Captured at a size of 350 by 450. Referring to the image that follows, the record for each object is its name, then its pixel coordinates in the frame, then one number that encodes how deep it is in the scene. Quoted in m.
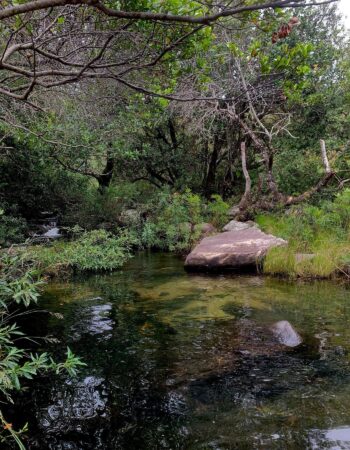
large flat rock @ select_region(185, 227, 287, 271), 10.73
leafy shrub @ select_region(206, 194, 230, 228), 15.45
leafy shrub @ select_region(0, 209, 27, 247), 11.30
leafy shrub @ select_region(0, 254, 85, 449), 3.16
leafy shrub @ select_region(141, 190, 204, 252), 14.19
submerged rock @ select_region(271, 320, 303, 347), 5.78
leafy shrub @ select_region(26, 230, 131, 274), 9.94
